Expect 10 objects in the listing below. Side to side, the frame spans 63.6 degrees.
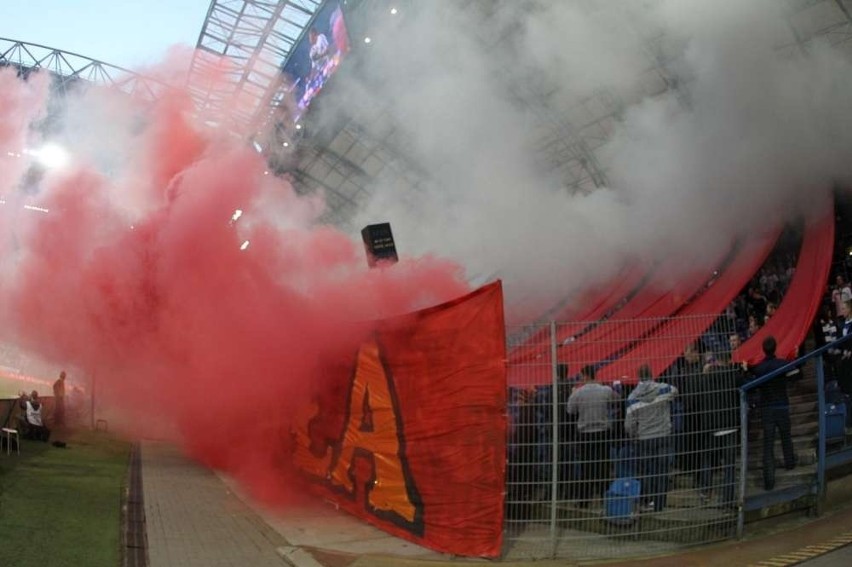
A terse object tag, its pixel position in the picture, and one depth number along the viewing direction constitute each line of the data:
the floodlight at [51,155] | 13.99
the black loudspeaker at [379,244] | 7.16
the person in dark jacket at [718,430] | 5.03
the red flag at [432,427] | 4.91
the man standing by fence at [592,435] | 4.90
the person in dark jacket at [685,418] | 4.99
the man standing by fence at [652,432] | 4.92
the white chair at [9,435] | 9.88
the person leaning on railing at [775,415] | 5.25
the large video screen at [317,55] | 14.52
